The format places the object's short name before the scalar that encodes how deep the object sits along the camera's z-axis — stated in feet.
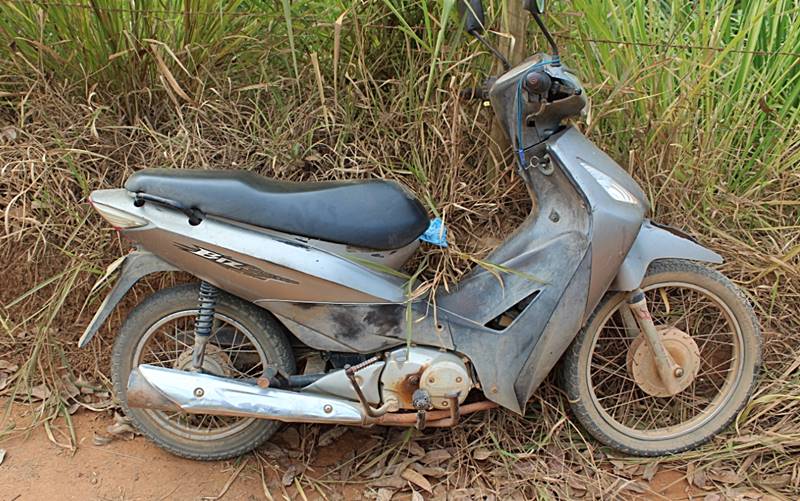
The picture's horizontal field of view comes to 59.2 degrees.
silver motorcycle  6.67
